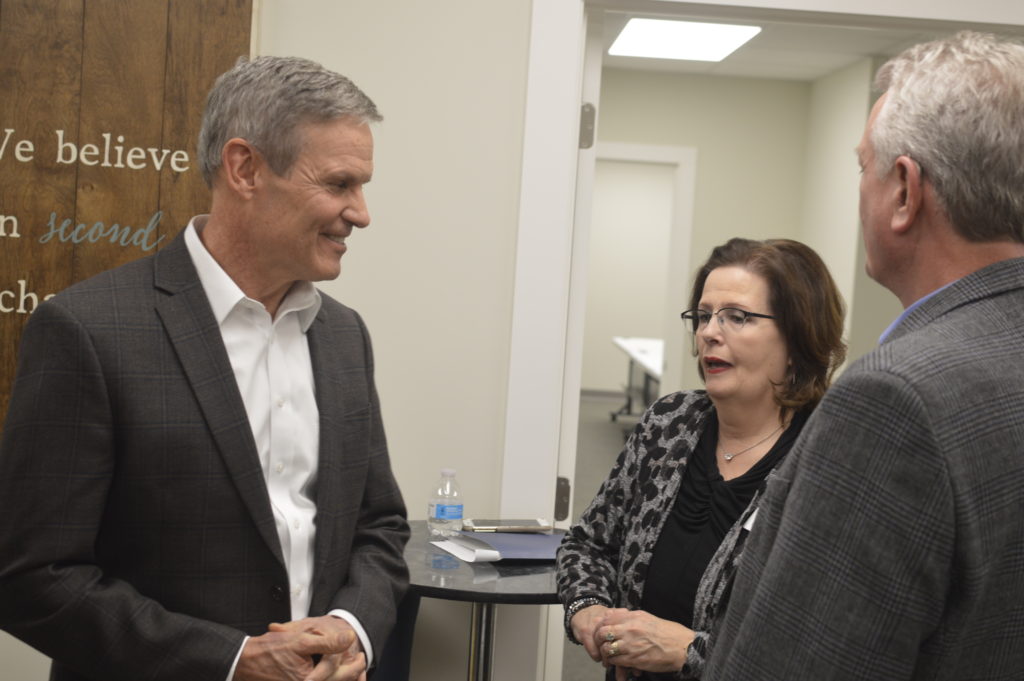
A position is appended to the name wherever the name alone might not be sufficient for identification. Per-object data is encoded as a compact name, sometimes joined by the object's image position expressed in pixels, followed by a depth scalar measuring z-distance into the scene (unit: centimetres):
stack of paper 237
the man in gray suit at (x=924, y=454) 82
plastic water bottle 262
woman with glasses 175
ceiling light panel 586
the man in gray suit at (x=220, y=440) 127
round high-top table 215
